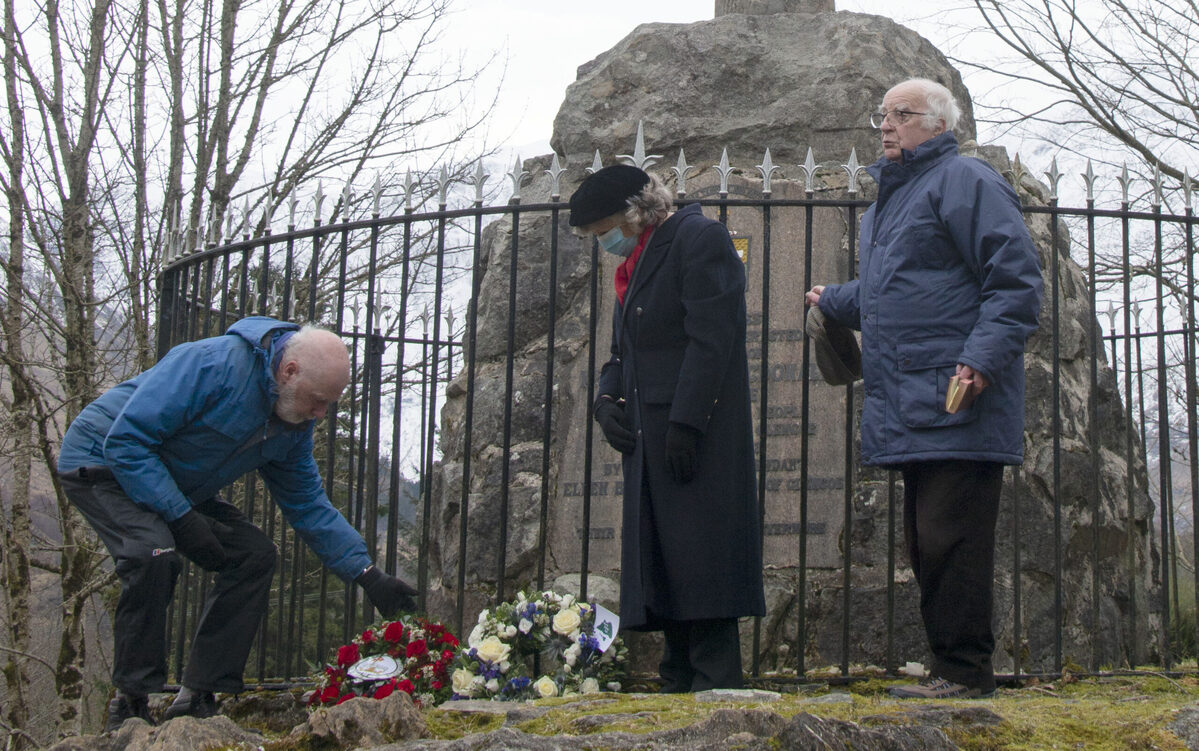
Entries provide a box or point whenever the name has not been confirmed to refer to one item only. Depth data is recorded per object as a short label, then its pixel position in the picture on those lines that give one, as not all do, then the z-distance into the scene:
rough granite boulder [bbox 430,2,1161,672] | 4.97
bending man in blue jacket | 3.34
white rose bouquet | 3.82
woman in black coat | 3.53
